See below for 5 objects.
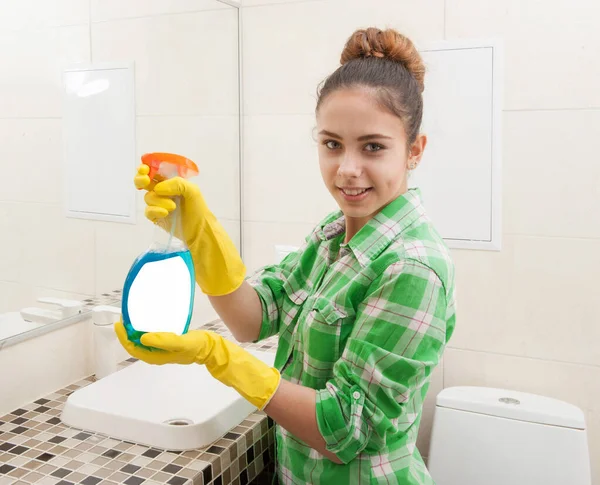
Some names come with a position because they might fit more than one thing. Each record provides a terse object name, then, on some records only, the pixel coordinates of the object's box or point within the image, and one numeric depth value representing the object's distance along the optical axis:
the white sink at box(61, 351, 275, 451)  1.18
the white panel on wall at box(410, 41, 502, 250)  1.68
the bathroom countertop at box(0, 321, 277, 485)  1.07
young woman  0.94
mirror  1.27
